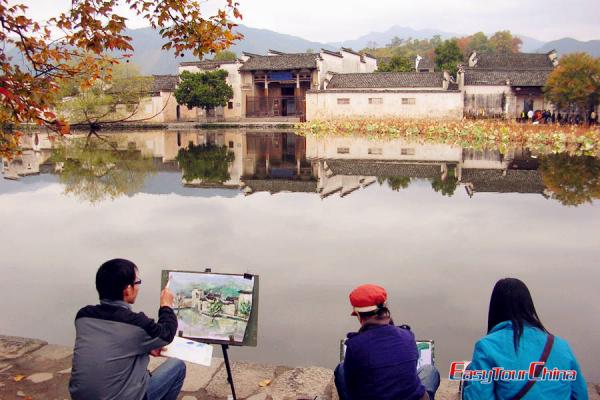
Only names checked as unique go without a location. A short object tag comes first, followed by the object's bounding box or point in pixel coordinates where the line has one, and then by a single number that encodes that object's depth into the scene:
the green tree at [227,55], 59.92
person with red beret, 2.71
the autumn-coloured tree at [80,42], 4.63
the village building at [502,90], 35.72
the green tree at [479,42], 76.74
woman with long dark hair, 2.51
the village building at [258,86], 40.47
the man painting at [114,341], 2.77
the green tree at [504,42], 74.96
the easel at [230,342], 3.76
